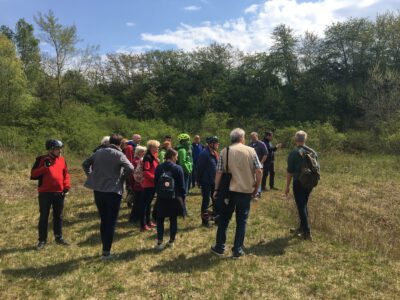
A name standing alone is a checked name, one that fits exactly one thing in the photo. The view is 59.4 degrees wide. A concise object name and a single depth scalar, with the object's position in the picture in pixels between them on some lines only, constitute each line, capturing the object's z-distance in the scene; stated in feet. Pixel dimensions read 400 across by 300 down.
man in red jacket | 20.13
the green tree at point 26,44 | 115.37
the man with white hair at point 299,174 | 21.59
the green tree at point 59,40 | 94.84
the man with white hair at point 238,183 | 18.10
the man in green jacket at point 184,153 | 26.91
